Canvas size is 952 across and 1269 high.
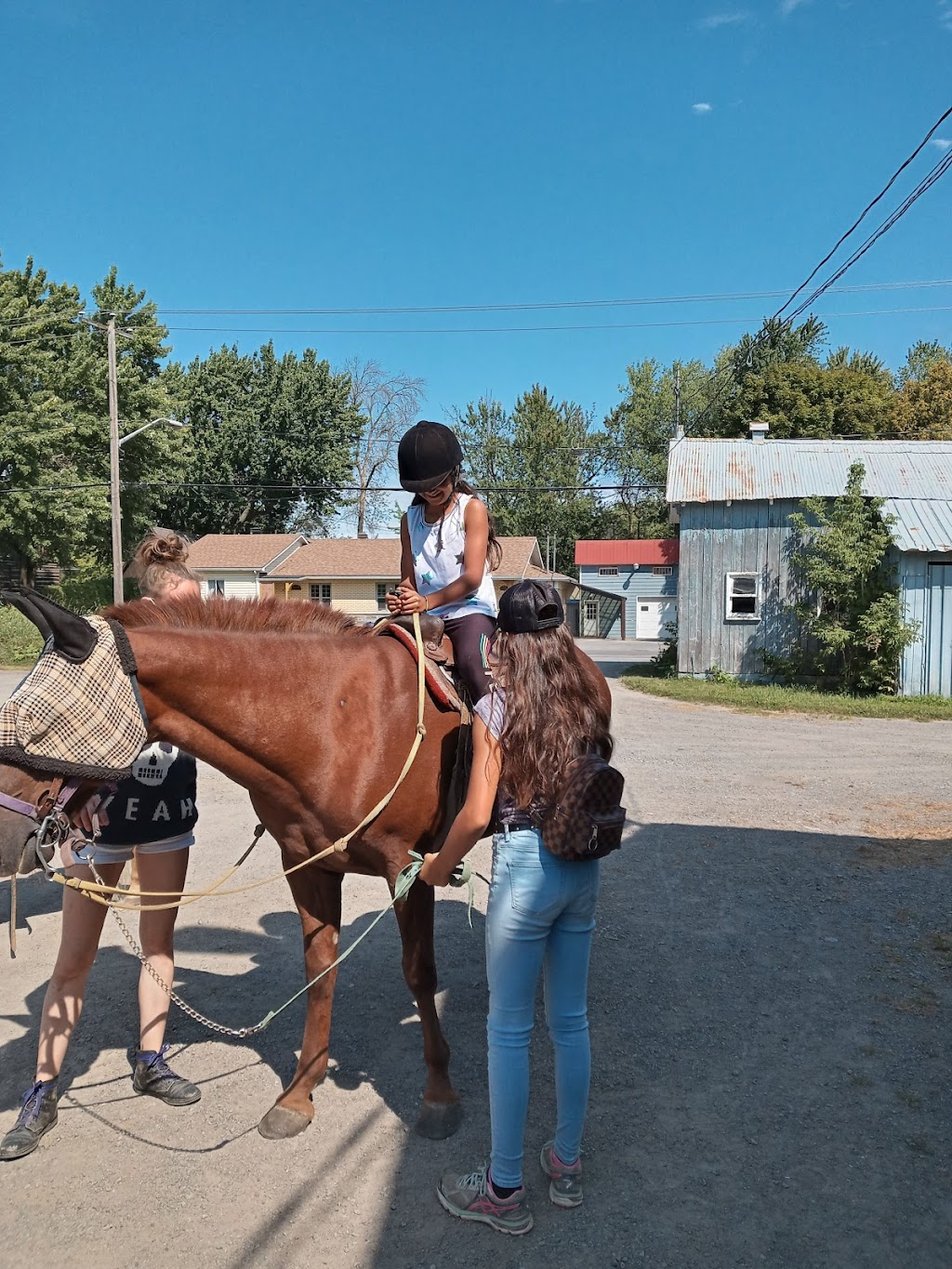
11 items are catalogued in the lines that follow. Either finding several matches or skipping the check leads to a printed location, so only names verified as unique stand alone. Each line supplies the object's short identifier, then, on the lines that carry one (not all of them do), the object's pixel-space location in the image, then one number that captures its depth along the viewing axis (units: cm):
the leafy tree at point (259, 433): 4009
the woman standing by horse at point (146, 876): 302
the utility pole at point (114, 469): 2159
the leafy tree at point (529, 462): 5141
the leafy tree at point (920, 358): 4628
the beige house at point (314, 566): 3800
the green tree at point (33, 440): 2659
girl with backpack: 235
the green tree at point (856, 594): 1459
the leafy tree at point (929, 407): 3644
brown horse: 256
